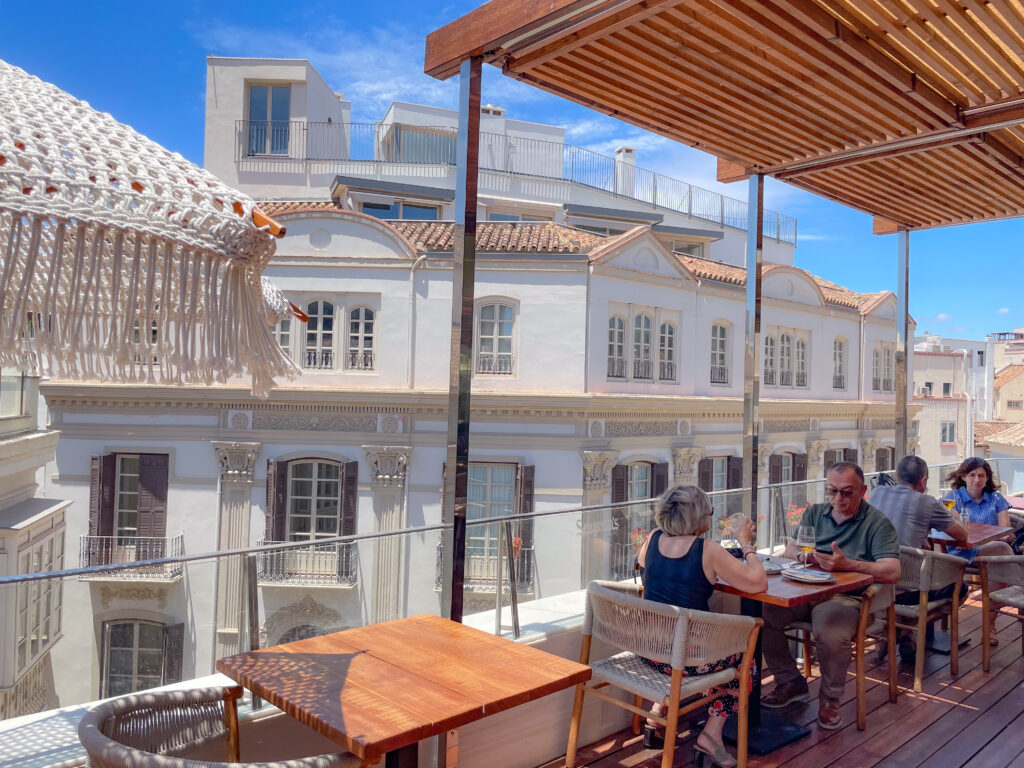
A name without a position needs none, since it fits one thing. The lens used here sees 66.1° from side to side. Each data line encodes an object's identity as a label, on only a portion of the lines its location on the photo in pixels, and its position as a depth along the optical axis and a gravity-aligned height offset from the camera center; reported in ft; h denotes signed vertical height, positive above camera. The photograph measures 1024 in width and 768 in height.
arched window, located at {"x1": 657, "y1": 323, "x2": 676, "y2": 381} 69.05 +5.54
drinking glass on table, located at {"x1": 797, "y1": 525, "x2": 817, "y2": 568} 14.42 -2.33
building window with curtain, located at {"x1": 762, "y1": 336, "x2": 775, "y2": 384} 79.00 +5.79
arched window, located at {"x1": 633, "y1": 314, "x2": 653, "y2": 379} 66.85 +5.67
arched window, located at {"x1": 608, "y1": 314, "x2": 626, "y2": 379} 64.69 +5.49
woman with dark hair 18.75 -1.82
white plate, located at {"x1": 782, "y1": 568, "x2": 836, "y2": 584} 12.12 -2.46
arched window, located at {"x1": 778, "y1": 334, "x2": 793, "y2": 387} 80.89 +5.93
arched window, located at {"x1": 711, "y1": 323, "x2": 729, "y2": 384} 74.02 +5.96
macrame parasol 6.38 +1.30
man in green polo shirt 12.65 -2.58
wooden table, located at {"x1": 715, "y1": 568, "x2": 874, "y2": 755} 11.23 -2.76
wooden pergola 10.87 +5.52
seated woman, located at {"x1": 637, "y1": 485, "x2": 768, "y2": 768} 11.01 -2.15
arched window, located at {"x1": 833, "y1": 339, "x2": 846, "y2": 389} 87.97 +6.19
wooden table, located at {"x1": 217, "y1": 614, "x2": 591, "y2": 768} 6.89 -2.75
